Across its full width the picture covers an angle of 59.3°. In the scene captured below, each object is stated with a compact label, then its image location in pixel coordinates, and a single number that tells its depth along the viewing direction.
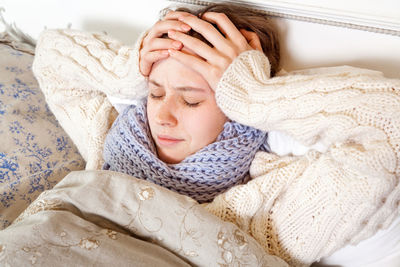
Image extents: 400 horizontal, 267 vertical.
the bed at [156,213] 0.75
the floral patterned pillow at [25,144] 1.14
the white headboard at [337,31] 0.95
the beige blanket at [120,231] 0.73
